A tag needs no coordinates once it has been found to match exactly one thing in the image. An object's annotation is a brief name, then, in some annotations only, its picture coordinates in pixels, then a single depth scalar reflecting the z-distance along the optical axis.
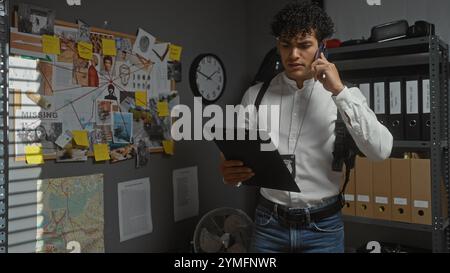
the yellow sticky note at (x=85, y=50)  1.70
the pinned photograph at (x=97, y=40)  1.75
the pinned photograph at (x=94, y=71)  1.74
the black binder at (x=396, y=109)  1.93
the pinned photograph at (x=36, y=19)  1.49
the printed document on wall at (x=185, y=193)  2.17
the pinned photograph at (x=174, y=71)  2.13
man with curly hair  1.23
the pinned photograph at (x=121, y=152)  1.83
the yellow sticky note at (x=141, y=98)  1.95
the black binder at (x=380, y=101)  1.97
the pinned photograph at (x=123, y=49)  1.86
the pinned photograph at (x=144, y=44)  1.95
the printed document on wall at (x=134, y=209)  1.88
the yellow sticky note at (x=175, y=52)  2.13
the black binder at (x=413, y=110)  1.89
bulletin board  1.51
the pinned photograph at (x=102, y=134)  1.76
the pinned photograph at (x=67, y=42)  1.62
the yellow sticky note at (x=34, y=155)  1.52
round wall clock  2.28
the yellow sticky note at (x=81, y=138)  1.68
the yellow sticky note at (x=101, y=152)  1.75
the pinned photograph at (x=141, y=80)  1.95
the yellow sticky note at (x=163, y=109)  2.07
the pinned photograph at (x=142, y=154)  1.95
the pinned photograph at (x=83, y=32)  1.69
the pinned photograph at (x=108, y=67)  1.80
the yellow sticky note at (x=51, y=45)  1.56
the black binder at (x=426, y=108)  1.86
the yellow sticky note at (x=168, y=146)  2.10
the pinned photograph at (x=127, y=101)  1.88
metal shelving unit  1.82
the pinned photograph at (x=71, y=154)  1.63
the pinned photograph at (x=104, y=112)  1.78
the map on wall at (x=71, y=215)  1.58
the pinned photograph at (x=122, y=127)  1.85
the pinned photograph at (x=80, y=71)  1.68
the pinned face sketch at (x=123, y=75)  1.86
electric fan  1.97
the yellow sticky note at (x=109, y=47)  1.80
